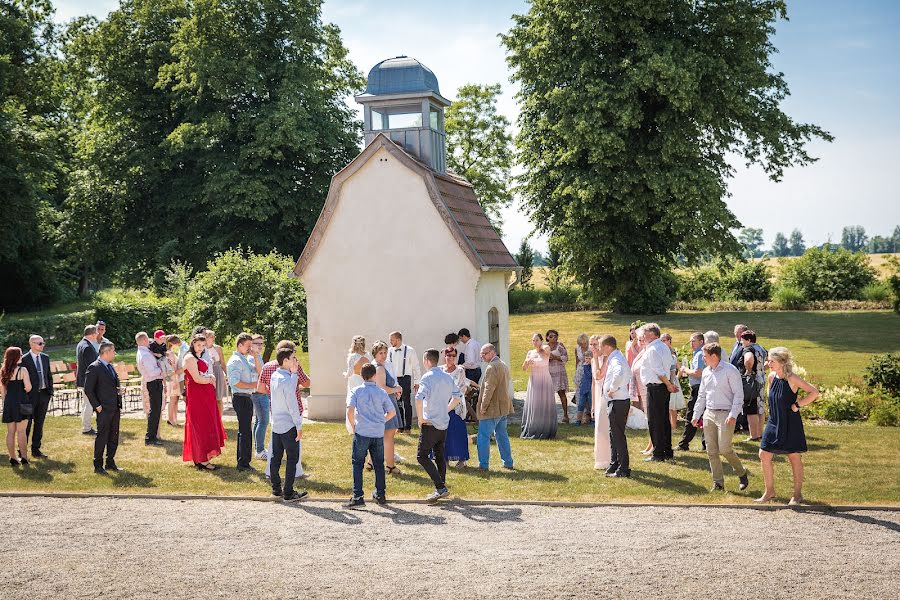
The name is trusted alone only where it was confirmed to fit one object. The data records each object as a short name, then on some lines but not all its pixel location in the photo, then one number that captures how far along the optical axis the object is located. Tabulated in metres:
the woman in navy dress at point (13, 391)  14.06
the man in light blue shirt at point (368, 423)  11.38
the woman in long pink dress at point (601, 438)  13.43
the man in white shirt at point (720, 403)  11.52
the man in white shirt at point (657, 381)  13.62
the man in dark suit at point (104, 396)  13.55
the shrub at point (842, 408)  17.84
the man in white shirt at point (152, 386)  16.45
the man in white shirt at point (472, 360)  17.55
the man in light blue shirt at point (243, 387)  13.31
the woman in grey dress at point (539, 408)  15.88
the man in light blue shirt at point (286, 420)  11.75
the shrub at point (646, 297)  39.56
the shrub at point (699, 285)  44.81
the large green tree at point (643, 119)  34.53
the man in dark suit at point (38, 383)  14.65
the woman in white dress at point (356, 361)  12.92
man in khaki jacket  13.26
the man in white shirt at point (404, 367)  16.09
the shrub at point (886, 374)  18.53
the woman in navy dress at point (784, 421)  10.73
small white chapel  19.48
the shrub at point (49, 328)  33.84
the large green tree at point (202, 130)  36.09
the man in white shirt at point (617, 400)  12.70
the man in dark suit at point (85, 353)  16.31
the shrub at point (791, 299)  42.00
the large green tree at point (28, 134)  35.66
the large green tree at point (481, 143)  51.31
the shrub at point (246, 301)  23.22
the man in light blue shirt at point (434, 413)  11.90
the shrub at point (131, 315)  38.44
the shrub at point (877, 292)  41.24
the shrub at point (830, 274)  42.69
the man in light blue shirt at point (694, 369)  14.55
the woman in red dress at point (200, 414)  13.77
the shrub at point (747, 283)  44.74
